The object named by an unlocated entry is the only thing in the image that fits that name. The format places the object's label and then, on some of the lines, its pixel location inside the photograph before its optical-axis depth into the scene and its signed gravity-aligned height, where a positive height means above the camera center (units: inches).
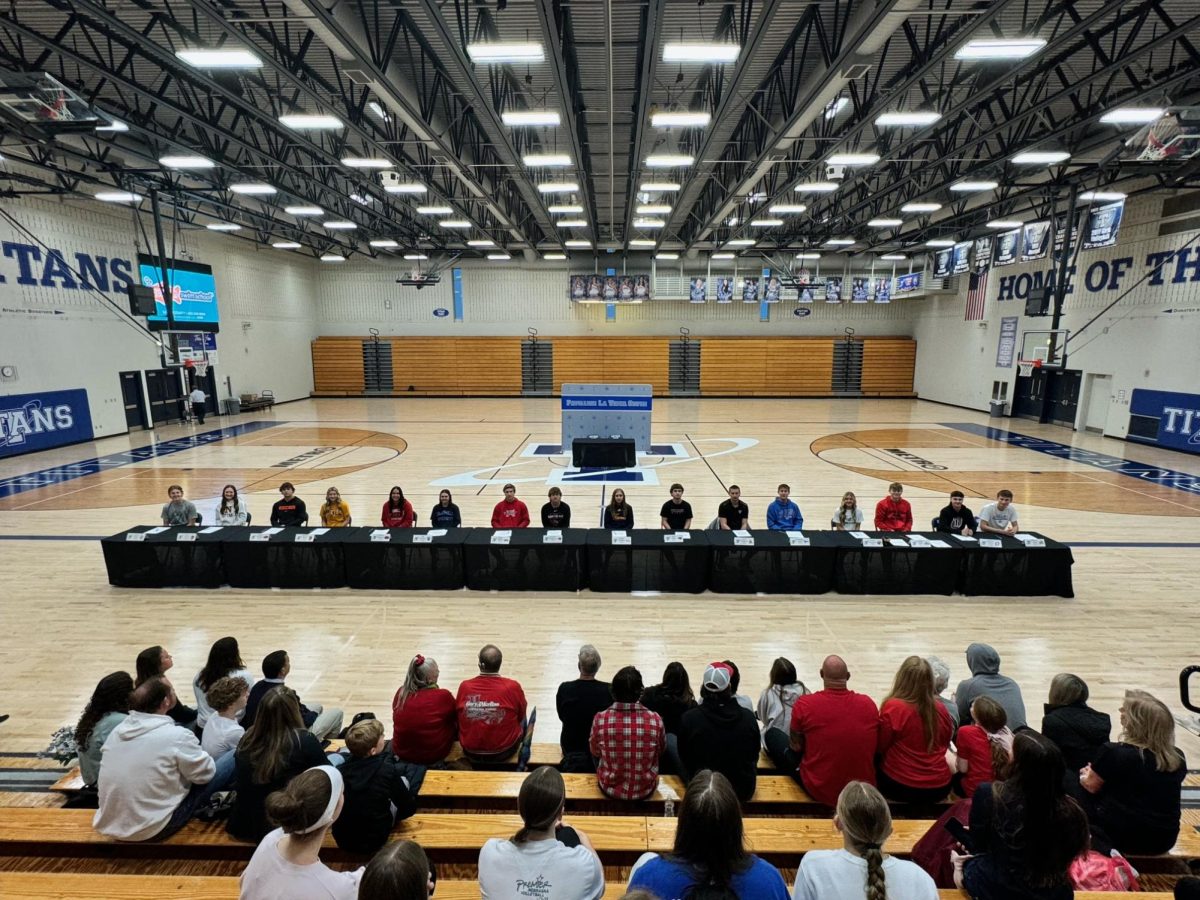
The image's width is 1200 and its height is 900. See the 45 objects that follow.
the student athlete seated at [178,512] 351.3 -91.0
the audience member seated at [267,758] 116.0 -76.1
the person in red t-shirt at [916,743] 137.0 -87.5
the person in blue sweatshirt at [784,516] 359.3 -98.0
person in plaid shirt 134.8 -85.9
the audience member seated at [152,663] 151.7 -75.8
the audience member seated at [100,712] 136.3 -78.8
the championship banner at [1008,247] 717.4 +113.2
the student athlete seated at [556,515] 359.6 -95.8
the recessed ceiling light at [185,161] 474.0 +143.2
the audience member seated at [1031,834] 89.2 -70.9
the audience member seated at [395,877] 72.1 -61.3
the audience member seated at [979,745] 136.6 -88.4
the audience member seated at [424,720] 152.8 -90.7
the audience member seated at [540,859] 87.2 -72.0
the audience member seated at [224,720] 138.6 -82.5
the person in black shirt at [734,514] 359.6 -96.1
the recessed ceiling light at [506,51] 285.7 +135.5
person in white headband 85.5 -70.5
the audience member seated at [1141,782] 116.1 -81.8
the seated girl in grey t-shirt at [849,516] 356.5 -97.6
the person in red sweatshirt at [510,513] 357.1 -94.7
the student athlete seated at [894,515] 355.6 -96.9
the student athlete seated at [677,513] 357.4 -94.8
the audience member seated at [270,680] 151.8 -80.8
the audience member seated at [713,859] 80.7 -66.6
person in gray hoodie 159.0 -88.0
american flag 1000.9 +79.4
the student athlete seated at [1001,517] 333.7 -93.2
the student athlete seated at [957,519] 344.5 -96.5
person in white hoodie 119.1 -80.5
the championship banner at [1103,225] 588.1 +113.0
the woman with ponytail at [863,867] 82.1 -69.5
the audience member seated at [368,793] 112.7 -80.6
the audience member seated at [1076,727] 136.3 -83.8
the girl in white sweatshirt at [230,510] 358.9 -92.1
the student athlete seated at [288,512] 362.6 -93.8
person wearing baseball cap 133.9 -83.2
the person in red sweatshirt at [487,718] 155.4 -91.7
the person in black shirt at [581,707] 157.2 -90.2
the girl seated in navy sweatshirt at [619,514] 354.6 -94.5
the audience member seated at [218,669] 156.3 -80.2
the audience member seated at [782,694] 163.9 -91.6
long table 307.0 -106.5
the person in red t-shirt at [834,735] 136.0 -84.9
